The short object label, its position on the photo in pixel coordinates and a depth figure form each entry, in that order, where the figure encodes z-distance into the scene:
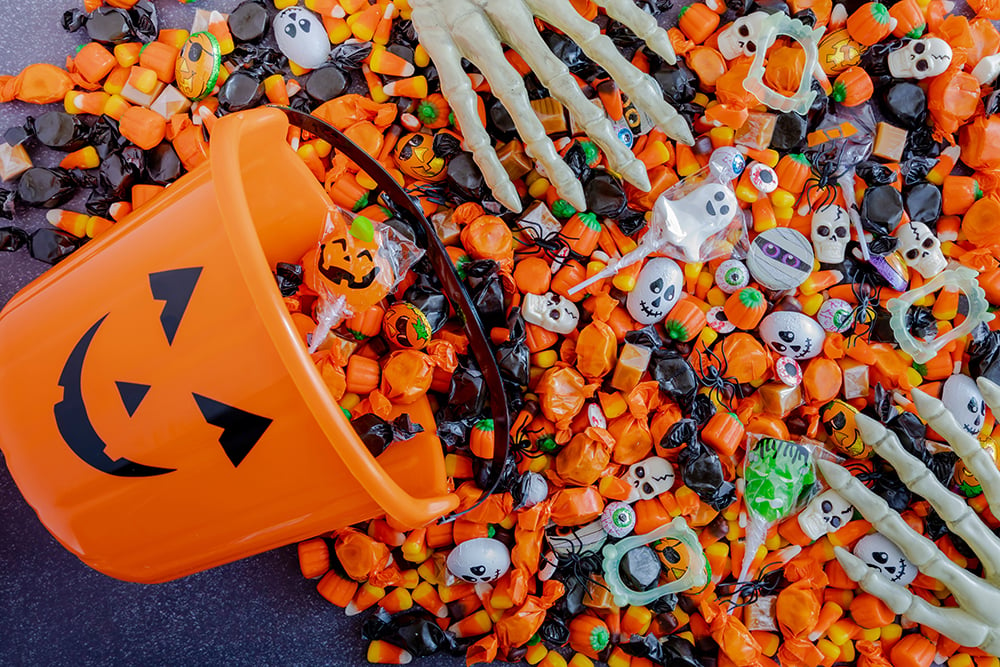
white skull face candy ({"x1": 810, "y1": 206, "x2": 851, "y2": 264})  0.58
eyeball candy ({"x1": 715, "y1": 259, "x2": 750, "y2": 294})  0.58
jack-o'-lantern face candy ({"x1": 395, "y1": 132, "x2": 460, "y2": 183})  0.58
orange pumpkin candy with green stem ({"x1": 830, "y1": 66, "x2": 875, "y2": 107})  0.59
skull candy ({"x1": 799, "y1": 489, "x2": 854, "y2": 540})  0.57
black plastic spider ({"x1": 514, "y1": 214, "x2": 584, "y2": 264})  0.58
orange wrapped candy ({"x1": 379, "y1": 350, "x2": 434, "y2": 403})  0.55
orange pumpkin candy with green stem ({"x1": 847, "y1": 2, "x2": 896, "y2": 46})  0.58
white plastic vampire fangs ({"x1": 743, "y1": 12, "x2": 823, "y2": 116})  0.56
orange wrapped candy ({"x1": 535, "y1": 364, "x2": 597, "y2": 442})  0.57
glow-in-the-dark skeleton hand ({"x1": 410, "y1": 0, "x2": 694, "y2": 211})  0.52
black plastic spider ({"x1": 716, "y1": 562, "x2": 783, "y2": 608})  0.58
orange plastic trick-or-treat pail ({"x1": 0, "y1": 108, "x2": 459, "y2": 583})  0.43
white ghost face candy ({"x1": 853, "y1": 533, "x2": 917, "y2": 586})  0.57
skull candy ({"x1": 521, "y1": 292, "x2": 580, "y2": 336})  0.57
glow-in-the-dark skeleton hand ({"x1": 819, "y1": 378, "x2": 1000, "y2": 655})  0.55
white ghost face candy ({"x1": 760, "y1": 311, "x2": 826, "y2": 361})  0.57
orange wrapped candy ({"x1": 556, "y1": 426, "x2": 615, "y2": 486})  0.56
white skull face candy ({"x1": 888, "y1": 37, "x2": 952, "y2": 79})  0.58
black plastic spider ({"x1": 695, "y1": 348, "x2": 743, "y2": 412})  0.58
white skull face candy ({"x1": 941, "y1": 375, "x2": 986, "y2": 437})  0.58
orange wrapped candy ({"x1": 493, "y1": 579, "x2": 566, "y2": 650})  0.56
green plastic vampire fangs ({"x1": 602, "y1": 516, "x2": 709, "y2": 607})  0.57
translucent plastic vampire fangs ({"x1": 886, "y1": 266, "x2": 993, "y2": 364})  0.57
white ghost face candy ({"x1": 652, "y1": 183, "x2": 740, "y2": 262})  0.57
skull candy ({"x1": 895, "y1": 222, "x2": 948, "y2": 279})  0.59
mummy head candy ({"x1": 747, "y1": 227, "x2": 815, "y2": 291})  0.57
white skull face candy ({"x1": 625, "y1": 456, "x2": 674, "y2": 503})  0.58
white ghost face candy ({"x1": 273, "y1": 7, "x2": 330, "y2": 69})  0.57
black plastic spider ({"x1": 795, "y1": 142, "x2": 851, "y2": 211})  0.59
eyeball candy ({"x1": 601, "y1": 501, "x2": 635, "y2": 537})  0.57
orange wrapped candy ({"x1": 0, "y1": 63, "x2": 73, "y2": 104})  0.58
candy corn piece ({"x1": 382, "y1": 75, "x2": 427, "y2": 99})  0.58
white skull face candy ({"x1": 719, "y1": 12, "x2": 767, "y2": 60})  0.58
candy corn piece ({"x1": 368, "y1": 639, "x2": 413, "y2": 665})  0.58
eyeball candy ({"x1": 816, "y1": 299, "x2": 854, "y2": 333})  0.58
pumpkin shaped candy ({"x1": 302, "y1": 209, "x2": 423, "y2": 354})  0.51
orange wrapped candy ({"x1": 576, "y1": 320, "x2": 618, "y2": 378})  0.57
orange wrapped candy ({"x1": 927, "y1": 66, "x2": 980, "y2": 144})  0.58
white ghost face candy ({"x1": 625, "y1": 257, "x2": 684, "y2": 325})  0.57
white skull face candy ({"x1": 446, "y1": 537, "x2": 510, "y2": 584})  0.56
